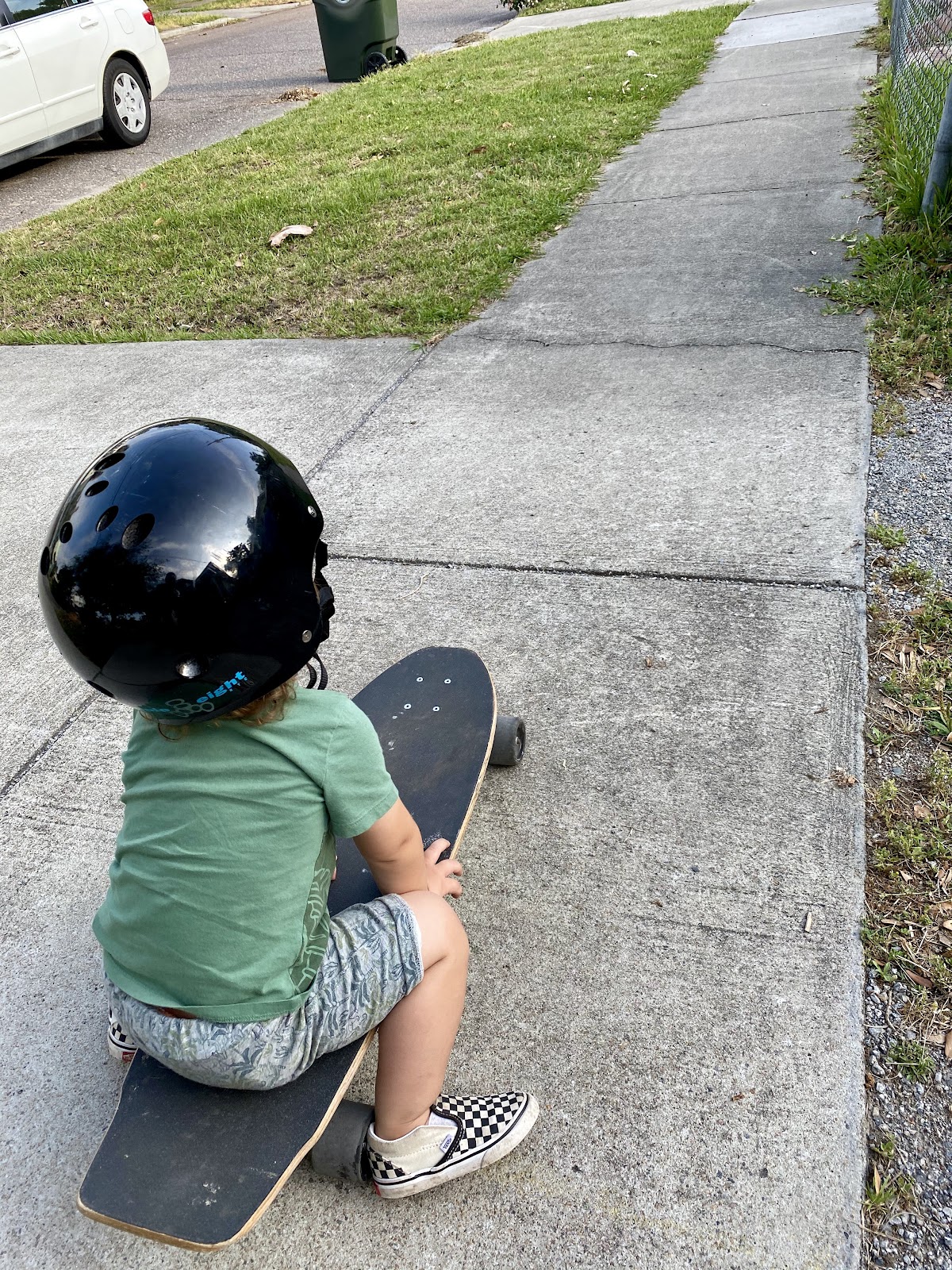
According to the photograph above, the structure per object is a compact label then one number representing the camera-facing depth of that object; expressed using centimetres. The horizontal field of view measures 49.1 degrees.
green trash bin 1127
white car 838
